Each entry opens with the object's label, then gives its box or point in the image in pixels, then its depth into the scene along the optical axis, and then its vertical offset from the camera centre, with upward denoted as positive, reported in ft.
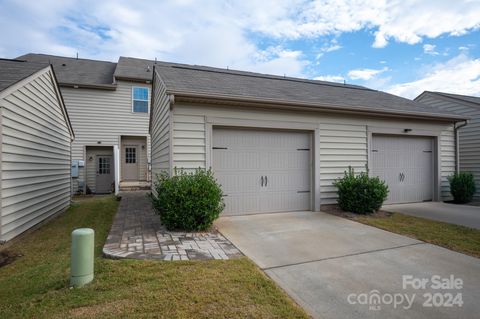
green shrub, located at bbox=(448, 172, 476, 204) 28.30 -2.34
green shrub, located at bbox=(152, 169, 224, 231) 16.19 -2.23
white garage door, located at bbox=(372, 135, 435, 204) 26.61 -0.14
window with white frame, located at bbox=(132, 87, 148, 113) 47.03 +11.15
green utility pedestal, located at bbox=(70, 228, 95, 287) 9.48 -3.23
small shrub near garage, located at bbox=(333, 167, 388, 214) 21.75 -2.33
